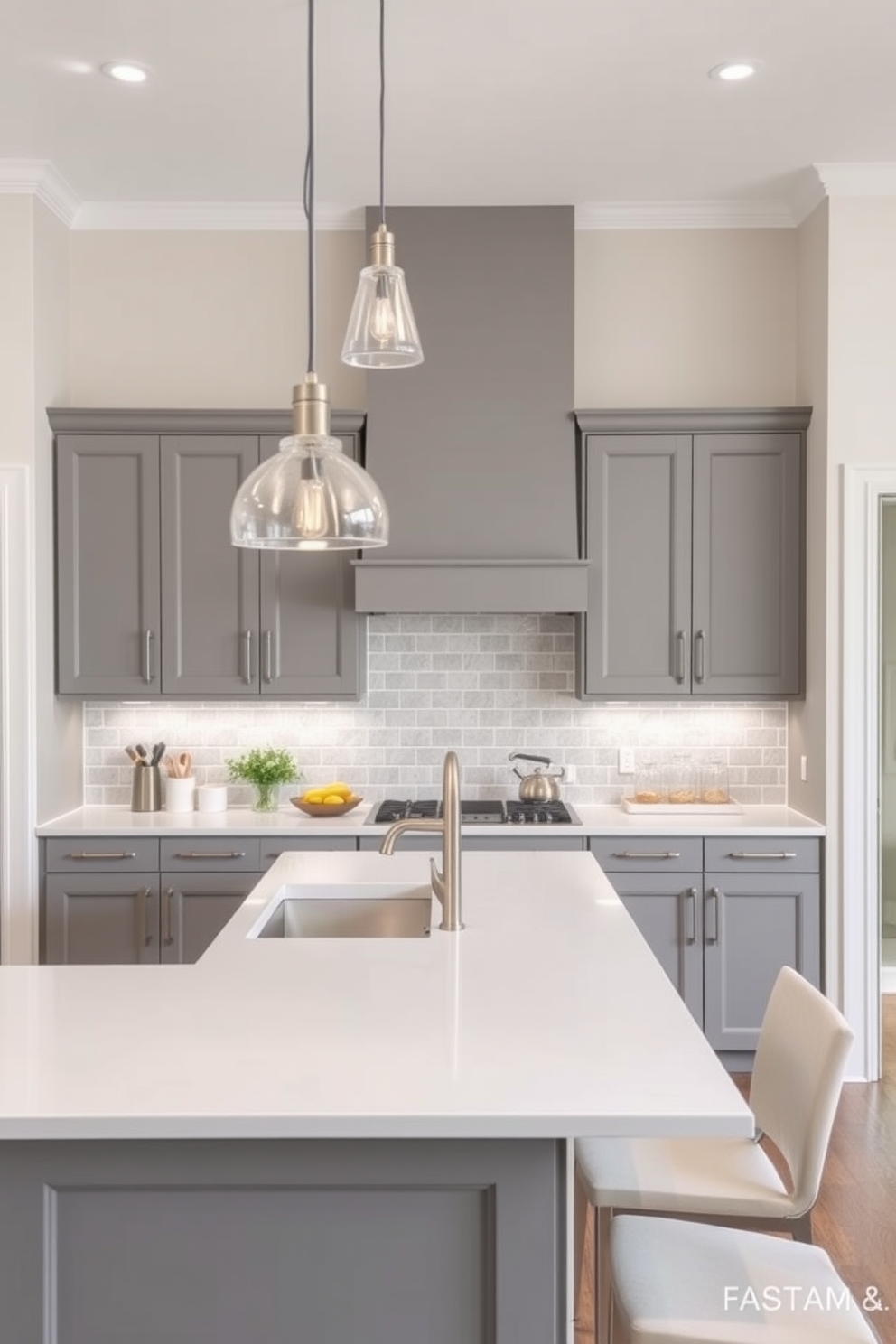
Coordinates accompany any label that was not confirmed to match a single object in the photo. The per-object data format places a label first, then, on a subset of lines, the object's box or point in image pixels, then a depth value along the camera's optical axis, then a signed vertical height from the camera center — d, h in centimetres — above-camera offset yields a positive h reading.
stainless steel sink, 301 -68
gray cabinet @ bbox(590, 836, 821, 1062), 430 -96
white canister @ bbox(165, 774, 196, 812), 471 -59
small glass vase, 470 -60
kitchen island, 157 -75
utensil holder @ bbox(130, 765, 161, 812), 470 -57
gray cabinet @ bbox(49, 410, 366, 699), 455 +24
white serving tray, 456 -63
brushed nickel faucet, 259 -43
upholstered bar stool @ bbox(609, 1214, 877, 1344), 166 -96
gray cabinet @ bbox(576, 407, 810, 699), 453 +36
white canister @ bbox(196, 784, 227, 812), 465 -60
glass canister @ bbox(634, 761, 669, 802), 487 -55
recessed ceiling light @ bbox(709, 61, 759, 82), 353 +175
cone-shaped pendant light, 225 +65
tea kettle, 465 -56
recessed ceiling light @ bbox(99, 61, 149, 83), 353 +175
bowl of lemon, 447 -59
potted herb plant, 467 -50
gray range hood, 454 +97
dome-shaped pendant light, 195 +25
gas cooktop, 438 -63
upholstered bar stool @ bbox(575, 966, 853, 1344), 199 -95
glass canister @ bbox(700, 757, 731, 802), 486 -54
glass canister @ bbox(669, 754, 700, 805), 488 -54
